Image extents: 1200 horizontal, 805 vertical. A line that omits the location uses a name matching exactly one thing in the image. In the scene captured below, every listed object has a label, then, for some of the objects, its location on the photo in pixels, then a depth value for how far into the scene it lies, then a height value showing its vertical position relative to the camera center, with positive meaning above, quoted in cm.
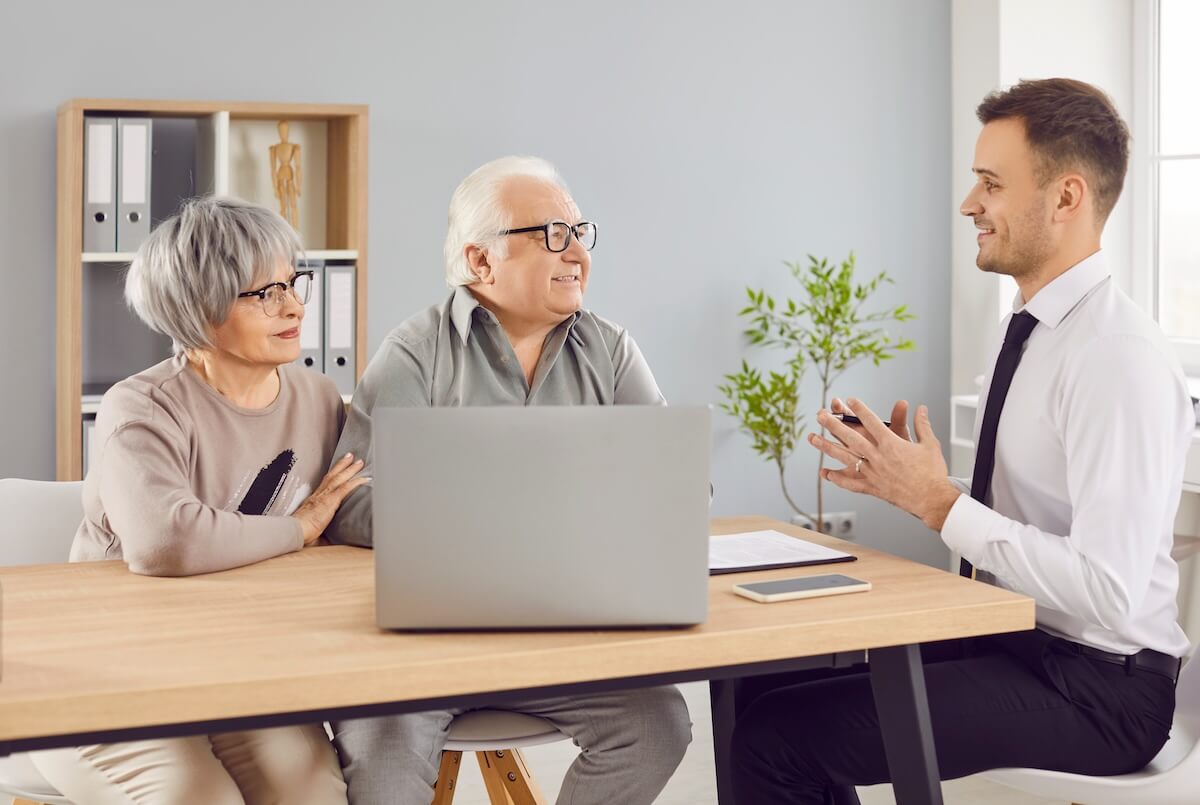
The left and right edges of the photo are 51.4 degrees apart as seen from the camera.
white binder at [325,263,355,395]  321 +21
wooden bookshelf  302 +51
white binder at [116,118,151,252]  305 +55
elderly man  200 +13
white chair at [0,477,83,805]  198 -19
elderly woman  159 -8
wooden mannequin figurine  328 +61
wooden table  112 -25
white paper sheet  164 -20
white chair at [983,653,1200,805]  165 -51
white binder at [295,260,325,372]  319 +19
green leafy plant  382 +20
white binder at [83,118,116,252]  303 +54
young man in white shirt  165 -14
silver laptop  125 -11
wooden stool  174 -48
